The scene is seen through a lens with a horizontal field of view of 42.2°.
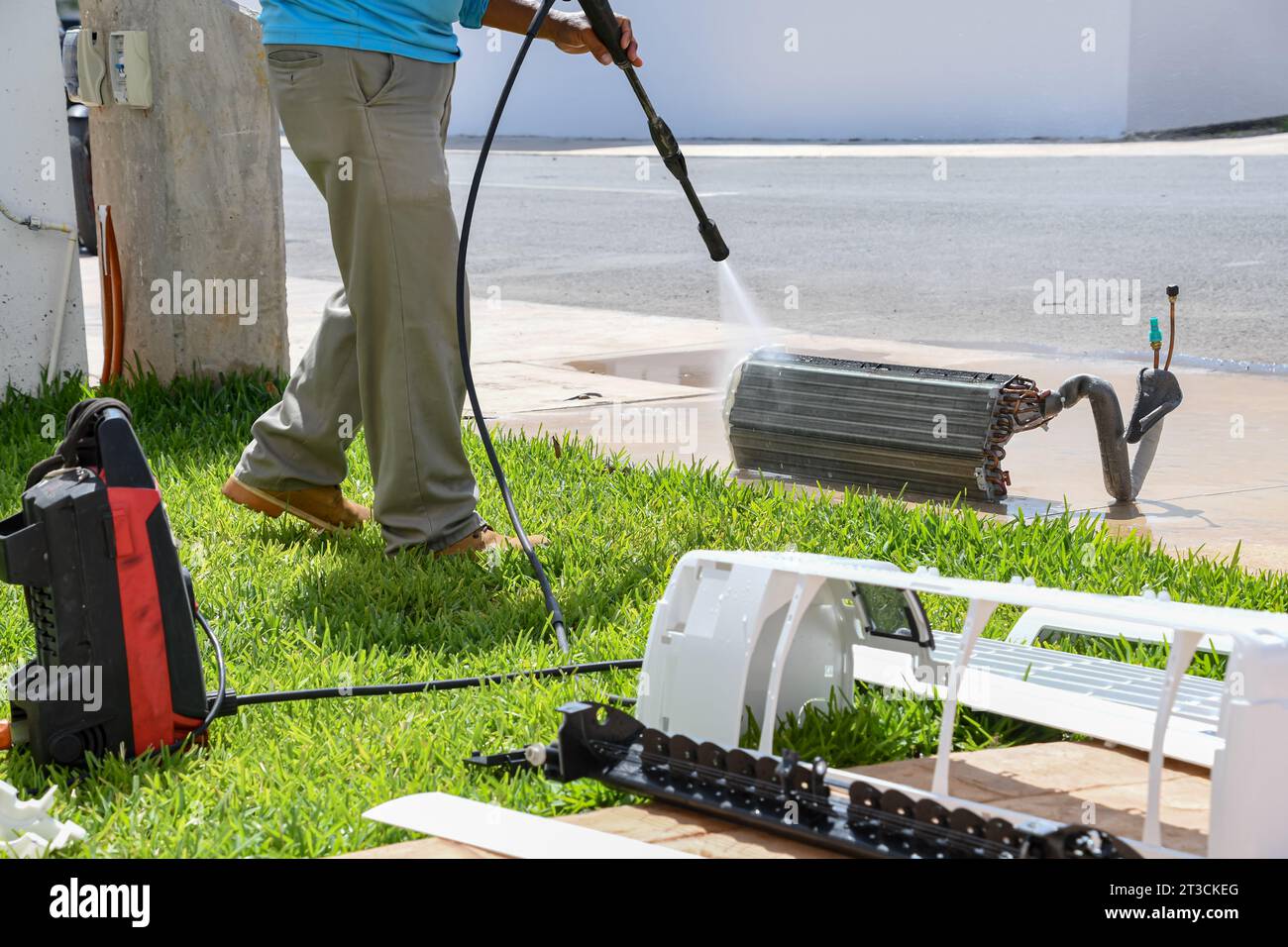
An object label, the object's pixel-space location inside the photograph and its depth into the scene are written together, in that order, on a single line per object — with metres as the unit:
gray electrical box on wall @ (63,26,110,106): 6.32
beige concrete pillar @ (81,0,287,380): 6.33
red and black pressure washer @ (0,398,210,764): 2.81
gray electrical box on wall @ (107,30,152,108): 6.27
